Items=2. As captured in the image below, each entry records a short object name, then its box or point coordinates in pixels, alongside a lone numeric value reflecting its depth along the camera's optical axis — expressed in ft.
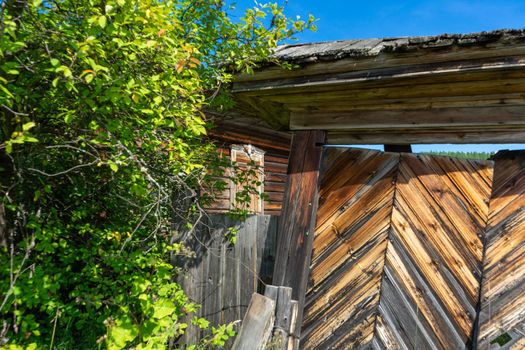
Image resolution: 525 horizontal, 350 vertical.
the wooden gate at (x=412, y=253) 9.20
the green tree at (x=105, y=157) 8.92
